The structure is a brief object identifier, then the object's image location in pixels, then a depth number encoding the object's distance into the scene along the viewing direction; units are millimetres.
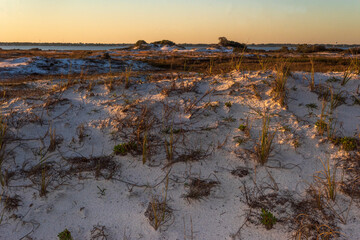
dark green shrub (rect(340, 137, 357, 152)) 3961
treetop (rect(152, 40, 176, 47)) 43619
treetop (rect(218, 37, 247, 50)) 38419
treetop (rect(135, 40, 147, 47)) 45156
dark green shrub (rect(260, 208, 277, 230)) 2889
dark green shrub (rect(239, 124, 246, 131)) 4562
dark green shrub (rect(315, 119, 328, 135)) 4365
